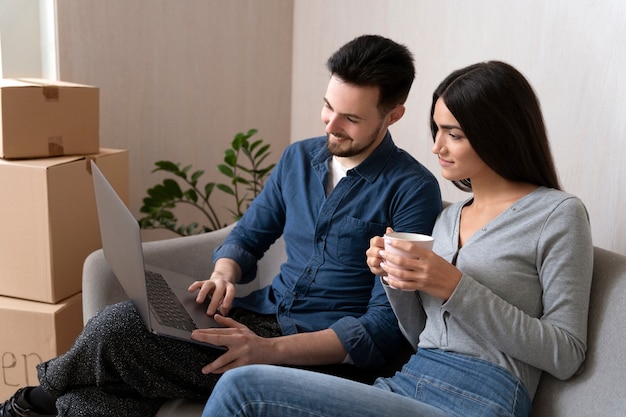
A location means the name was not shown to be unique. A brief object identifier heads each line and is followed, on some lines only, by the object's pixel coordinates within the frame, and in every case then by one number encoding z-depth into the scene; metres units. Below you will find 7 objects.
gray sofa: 1.17
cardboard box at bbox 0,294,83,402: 1.97
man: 1.40
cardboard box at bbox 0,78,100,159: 1.93
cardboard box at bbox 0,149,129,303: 1.93
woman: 1.16
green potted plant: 2.47
